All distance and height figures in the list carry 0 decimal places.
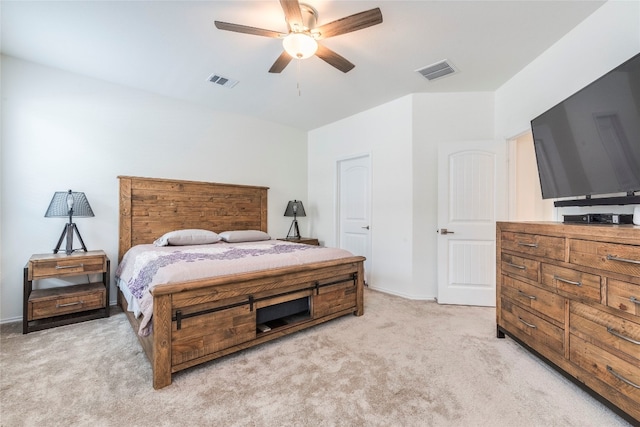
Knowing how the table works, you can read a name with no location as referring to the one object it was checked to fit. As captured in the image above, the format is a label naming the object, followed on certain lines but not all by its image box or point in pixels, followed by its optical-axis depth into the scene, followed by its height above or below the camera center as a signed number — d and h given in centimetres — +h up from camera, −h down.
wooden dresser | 138 -54
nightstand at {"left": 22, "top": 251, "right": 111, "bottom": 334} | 251 -76
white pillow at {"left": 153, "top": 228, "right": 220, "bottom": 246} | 312 -28
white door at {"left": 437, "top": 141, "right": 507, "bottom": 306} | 327 -2
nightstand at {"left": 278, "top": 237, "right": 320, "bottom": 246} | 444 -43
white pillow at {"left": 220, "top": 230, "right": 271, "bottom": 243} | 357 -29
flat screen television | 156 +50
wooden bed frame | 180 -60
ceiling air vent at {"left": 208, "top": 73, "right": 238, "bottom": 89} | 315 +157
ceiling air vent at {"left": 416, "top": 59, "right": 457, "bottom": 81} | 287 +156
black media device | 175 -3
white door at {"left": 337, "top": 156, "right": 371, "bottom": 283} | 434 +14
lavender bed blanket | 189 -39
